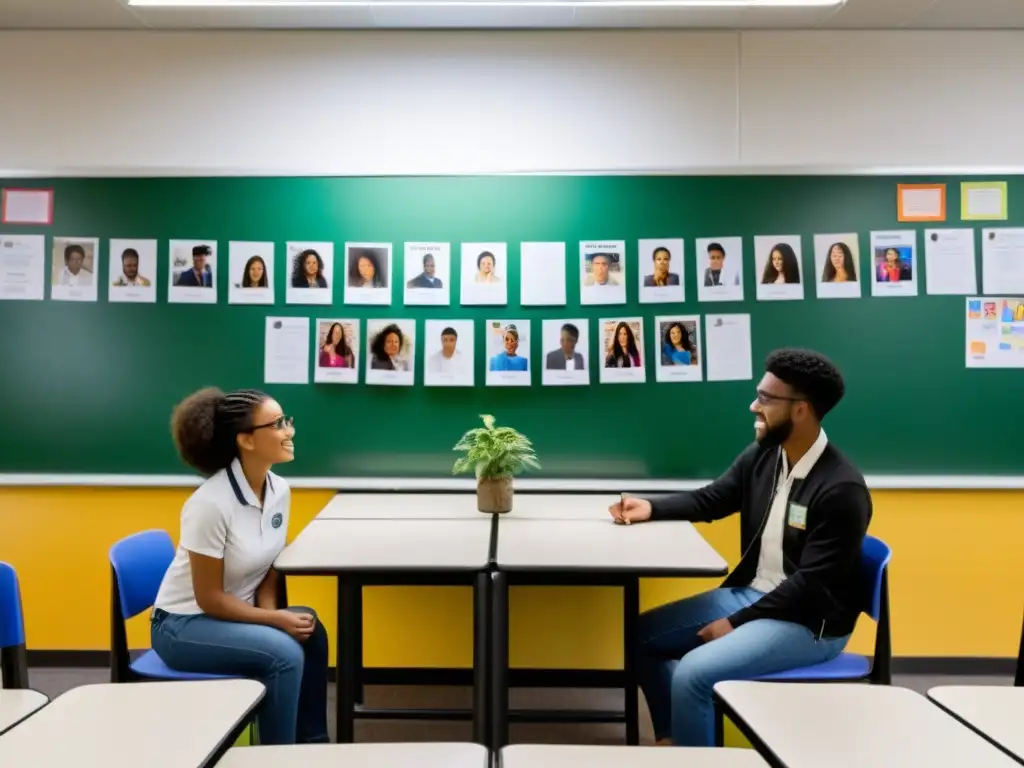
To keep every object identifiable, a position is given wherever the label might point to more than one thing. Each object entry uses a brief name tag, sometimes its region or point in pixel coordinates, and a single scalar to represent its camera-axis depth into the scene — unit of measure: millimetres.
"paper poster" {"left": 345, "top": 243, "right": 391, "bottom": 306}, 3594
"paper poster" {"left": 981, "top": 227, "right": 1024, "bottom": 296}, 3570
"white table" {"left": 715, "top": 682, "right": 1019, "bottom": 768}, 1327
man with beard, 2295
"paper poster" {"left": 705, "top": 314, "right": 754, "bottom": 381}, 3586
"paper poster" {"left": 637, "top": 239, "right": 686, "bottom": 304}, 3584
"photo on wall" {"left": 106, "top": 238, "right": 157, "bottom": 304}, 3625
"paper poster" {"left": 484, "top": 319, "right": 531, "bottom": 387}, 3592
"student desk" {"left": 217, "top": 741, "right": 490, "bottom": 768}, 1337
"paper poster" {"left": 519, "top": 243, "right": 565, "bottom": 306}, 3584
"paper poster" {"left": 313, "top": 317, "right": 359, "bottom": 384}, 3607
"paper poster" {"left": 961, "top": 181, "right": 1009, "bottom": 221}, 3580
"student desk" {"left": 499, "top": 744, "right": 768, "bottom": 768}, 1328
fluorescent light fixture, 3275
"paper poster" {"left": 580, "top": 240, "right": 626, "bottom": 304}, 3582
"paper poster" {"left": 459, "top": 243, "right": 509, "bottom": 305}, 3588
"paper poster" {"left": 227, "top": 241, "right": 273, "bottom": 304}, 3615
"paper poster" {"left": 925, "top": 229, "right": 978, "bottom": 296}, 3578
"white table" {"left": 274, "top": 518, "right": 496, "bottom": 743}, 2334
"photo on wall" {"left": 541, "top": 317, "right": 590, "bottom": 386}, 3592
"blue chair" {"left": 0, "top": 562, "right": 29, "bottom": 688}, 2096
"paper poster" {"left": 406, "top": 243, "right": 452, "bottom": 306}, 3590
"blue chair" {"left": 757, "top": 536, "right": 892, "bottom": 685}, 2312
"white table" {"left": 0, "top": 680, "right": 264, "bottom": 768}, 1312
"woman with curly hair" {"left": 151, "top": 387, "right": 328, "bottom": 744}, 2295
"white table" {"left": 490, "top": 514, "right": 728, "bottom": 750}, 2336
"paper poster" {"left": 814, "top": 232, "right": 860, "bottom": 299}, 3578
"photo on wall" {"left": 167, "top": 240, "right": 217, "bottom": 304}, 3619
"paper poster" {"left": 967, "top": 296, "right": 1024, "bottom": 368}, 3562
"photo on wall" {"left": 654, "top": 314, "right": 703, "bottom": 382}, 3590
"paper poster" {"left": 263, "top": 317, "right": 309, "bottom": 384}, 3615
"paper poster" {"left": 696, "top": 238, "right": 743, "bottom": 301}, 3586
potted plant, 2963
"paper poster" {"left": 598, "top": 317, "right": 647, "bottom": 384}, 3588
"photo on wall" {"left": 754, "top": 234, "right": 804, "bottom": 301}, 3580
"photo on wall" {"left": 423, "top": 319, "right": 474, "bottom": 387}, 3596
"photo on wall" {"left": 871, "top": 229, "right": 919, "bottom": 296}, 3576
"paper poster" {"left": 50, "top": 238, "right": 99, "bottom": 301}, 3633
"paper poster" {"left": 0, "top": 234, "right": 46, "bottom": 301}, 3631
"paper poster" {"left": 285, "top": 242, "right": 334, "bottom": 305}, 3607
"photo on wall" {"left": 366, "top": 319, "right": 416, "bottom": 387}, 3600
